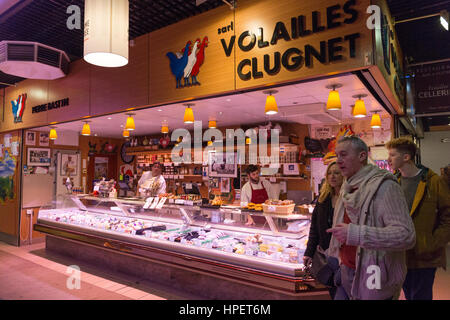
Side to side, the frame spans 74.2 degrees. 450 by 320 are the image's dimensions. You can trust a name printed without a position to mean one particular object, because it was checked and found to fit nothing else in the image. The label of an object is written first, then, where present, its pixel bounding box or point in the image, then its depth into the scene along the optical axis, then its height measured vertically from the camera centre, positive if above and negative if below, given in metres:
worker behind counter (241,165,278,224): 5.70 -0.35
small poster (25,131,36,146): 7.82 +0.91
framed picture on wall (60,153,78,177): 8.53 +0.21
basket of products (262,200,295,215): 3.69 -0.45
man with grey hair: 1.61 -0.32
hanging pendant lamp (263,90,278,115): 3.76 +0.83
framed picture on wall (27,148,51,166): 7.84 +0.42
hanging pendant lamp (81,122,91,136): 6.04 +0.88
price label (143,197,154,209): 5.00 -0.51
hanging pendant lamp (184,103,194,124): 4.54 +0.85
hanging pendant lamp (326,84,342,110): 3.54 +0.83
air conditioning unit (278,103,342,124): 4.91 +1.03
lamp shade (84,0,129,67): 2.58 +1.27
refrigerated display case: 3.27 -0.94
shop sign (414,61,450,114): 5.19 +1.50
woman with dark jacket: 2.51 -0.36
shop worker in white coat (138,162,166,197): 5.80 -0.28
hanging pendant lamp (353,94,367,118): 3.92 +0.81
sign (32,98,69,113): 6.49 +1.54
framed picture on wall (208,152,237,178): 7.87 +0.18
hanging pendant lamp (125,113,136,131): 5.25 +0.85
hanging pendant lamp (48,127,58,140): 6.83 +0.88
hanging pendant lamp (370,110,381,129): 4.96 +0.83
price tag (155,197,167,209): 4.85 -0.50
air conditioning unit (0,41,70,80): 5.55 +2.17
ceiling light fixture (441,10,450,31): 4.20 +2.17
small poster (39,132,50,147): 8.07 +0.91
